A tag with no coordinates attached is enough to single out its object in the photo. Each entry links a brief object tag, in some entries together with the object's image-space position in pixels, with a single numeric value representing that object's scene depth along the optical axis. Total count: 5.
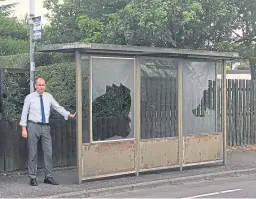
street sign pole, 9.56
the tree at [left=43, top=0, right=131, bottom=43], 15.44
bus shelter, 9.48
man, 9.15
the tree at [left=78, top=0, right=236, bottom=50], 13.15
